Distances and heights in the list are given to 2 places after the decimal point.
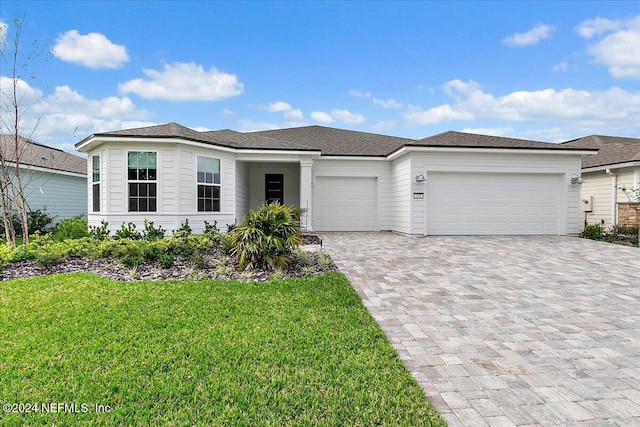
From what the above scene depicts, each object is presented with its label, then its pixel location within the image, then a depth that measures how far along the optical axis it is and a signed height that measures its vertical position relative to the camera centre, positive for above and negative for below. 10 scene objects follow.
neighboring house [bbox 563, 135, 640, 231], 12.02 +0.90
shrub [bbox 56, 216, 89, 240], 9.88 -0.67
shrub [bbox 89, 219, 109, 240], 9.37 -0.69
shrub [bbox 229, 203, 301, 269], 6.18 -0.56
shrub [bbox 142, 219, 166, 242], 9.35 -0.70
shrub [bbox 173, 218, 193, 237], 9.60 -0.65
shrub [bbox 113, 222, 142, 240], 9.41 -0.70
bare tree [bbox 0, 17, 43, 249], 7.79 +2.71
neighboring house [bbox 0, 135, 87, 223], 13.32 +1.14
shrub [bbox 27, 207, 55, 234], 12.93 -0.53
